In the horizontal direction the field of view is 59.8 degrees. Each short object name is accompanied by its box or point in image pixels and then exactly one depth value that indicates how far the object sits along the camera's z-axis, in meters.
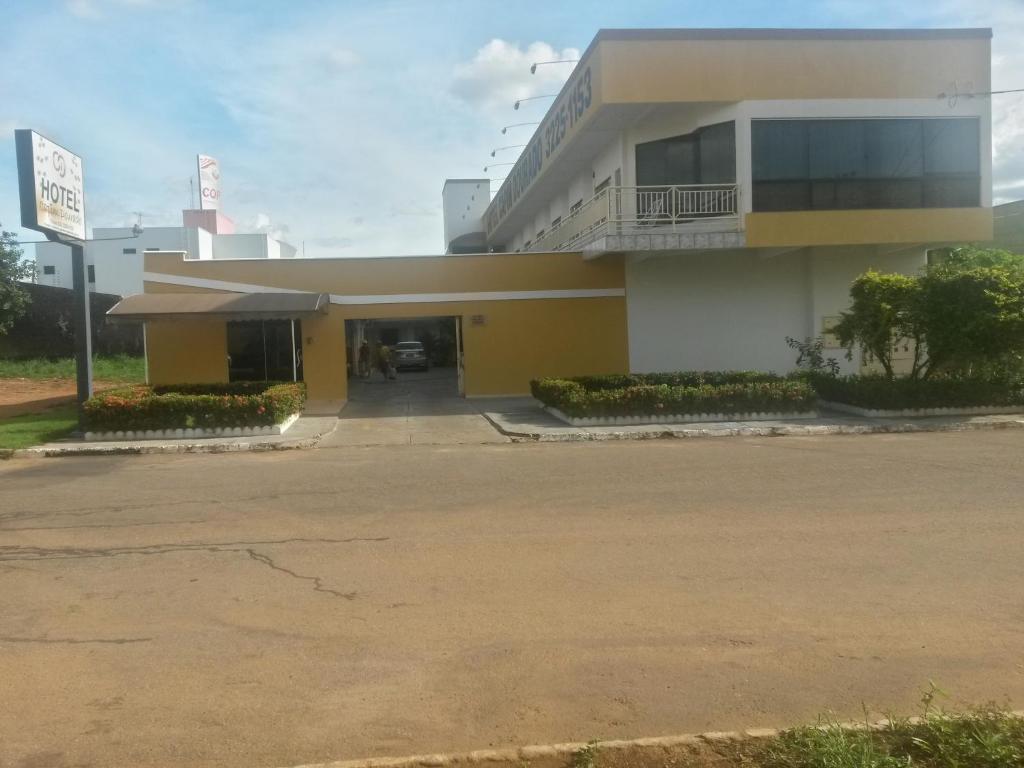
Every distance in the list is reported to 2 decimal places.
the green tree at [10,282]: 28.20
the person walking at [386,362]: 29.22
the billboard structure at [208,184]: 61.12
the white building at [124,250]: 57.88
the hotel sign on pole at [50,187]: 14.54
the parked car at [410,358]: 34.59
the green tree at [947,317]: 15.31
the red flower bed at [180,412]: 14.86
